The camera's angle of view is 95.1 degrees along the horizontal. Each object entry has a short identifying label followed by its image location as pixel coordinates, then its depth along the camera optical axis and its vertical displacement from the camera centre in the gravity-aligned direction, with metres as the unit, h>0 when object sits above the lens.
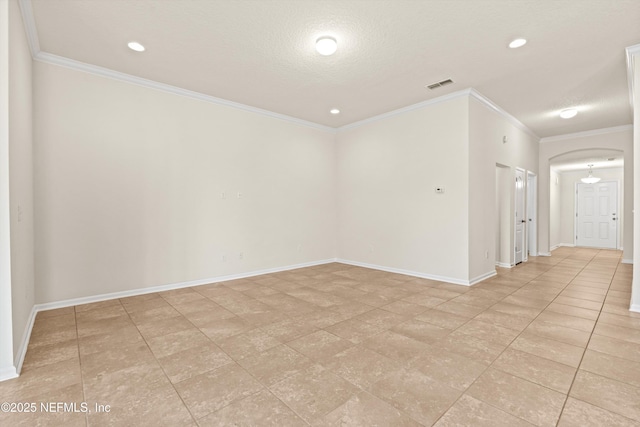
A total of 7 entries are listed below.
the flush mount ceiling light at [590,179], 9.54 +0.90
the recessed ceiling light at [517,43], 3.20 +1.83
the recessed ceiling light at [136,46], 3.30 +1.89
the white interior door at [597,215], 9.53 -0.29
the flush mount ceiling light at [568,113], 5.43 +1.77
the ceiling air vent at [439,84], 4.27 +1.86
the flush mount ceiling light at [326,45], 3.15 +1.79
